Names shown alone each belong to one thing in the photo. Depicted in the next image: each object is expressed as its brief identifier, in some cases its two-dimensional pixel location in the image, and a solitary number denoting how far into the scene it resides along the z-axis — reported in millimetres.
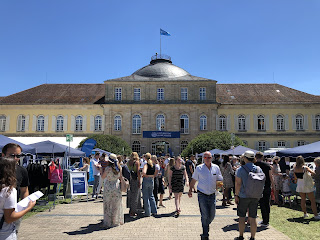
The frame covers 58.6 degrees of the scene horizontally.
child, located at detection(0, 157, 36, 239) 2979
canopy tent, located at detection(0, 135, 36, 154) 11035
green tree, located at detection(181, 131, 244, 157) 27375
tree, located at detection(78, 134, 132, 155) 28219
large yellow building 36500
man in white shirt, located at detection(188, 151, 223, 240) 5660
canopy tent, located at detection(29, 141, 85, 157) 13844
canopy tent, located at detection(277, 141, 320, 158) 11180
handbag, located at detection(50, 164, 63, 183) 9943
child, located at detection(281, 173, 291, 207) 10117
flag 41406
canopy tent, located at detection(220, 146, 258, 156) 18325
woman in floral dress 6992
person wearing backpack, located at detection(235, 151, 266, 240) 5434
